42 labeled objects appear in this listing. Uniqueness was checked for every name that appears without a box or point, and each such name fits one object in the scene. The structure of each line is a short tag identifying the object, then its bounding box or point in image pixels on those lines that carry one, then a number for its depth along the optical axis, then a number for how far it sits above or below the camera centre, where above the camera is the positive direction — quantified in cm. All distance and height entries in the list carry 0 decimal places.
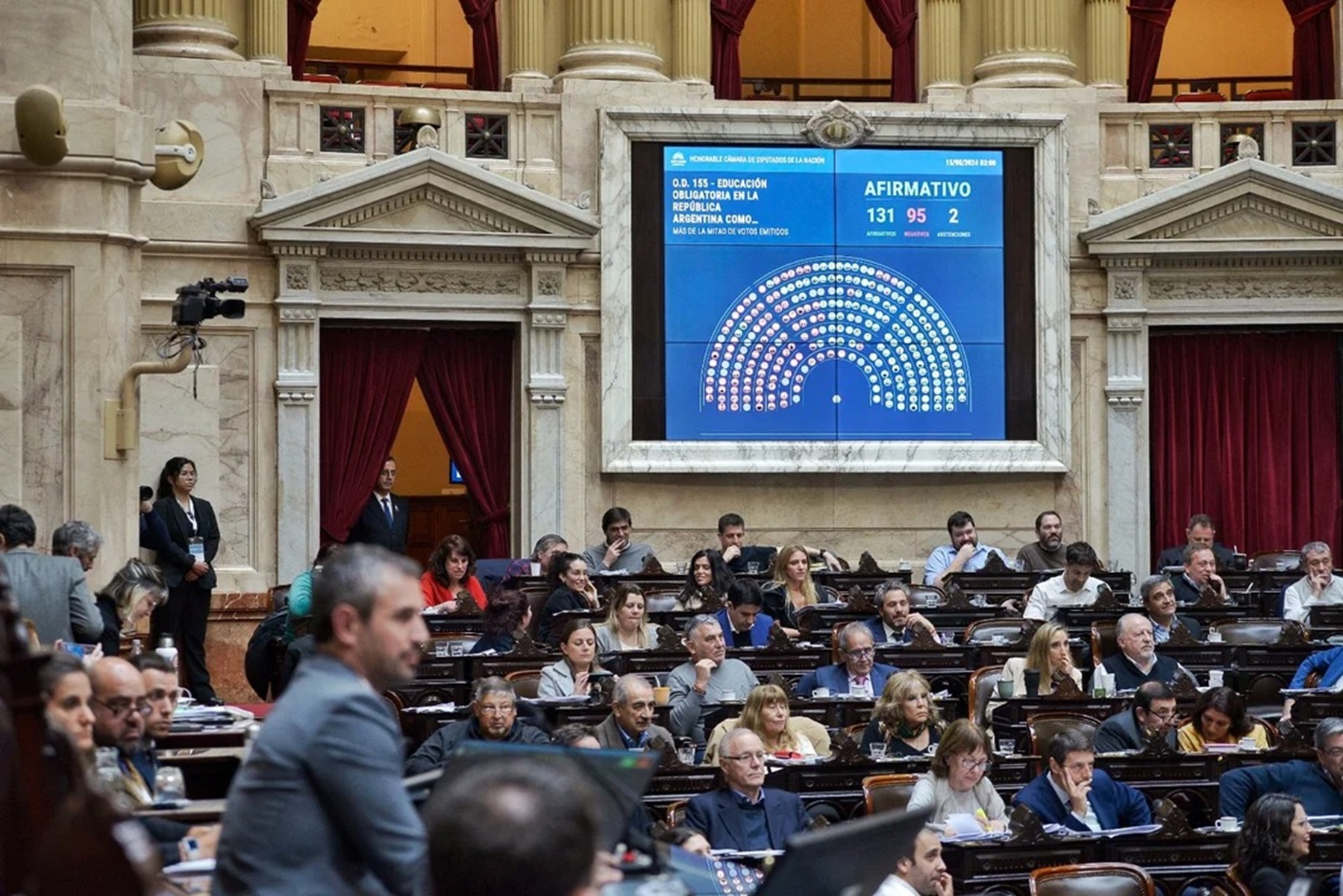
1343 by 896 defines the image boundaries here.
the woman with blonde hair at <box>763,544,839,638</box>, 1298 -59
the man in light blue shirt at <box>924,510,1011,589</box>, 1507 -45
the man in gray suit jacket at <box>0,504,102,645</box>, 896 -44
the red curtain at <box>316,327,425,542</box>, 1570 +60
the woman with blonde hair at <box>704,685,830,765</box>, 891 -98
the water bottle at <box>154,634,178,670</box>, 809 -64
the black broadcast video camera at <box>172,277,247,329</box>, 1264 +108
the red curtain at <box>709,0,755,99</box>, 1712 +352
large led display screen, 1609 +146
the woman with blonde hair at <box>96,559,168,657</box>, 991 -51
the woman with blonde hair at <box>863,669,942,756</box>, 914 -97
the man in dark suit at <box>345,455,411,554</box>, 1545 -21
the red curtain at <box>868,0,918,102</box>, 1731 +359
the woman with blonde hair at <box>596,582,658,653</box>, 1146 -70
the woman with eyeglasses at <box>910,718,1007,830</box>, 820 -108
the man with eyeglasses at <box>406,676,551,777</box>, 822 -91
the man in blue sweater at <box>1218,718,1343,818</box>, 852 -115
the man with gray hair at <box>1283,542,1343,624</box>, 1333 -61
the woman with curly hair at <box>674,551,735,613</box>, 1289 -55
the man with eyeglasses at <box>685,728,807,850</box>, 779 -116
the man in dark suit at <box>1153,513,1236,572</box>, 1482 -38
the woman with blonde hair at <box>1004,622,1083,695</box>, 1059 -84
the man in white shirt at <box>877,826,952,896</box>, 666 -116
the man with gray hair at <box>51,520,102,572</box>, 991 -23
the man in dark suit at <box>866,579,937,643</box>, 1194 -72
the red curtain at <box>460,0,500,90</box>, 1669 +344
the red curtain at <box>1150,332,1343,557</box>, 1684 +39
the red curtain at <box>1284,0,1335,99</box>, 1748 +354
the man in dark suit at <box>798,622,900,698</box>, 1048 -89
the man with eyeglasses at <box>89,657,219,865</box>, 566 -58
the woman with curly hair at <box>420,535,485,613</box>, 1330 -51
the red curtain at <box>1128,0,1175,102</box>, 1766 +365
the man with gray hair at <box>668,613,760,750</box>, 1033 -88
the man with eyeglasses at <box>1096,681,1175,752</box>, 953 -103
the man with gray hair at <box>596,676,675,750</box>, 888 -94
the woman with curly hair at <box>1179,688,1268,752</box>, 956 -104
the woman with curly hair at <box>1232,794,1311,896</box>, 723 -120
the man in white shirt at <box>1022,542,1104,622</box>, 1305 -61
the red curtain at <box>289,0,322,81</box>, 1650 +351
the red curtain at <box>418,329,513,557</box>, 1611 +61
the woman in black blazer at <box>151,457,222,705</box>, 1358 -49
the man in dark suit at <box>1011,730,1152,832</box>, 822 -116
